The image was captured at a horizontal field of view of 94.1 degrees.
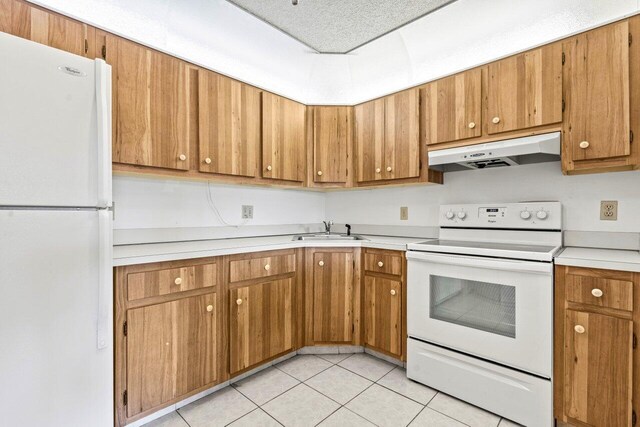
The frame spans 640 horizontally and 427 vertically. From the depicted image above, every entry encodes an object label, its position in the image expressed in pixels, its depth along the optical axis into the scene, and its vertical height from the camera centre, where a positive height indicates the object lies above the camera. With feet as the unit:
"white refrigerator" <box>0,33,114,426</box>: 3.53 -0.32
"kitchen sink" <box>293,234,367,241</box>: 8.69 -0.72
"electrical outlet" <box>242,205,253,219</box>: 8.73 +0.05
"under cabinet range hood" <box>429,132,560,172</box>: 5.76 +1.26
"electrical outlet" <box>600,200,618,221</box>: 5.93 +0.06
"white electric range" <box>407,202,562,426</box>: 5.26 -1.93
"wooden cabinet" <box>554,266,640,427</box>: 4.58 -2.19
